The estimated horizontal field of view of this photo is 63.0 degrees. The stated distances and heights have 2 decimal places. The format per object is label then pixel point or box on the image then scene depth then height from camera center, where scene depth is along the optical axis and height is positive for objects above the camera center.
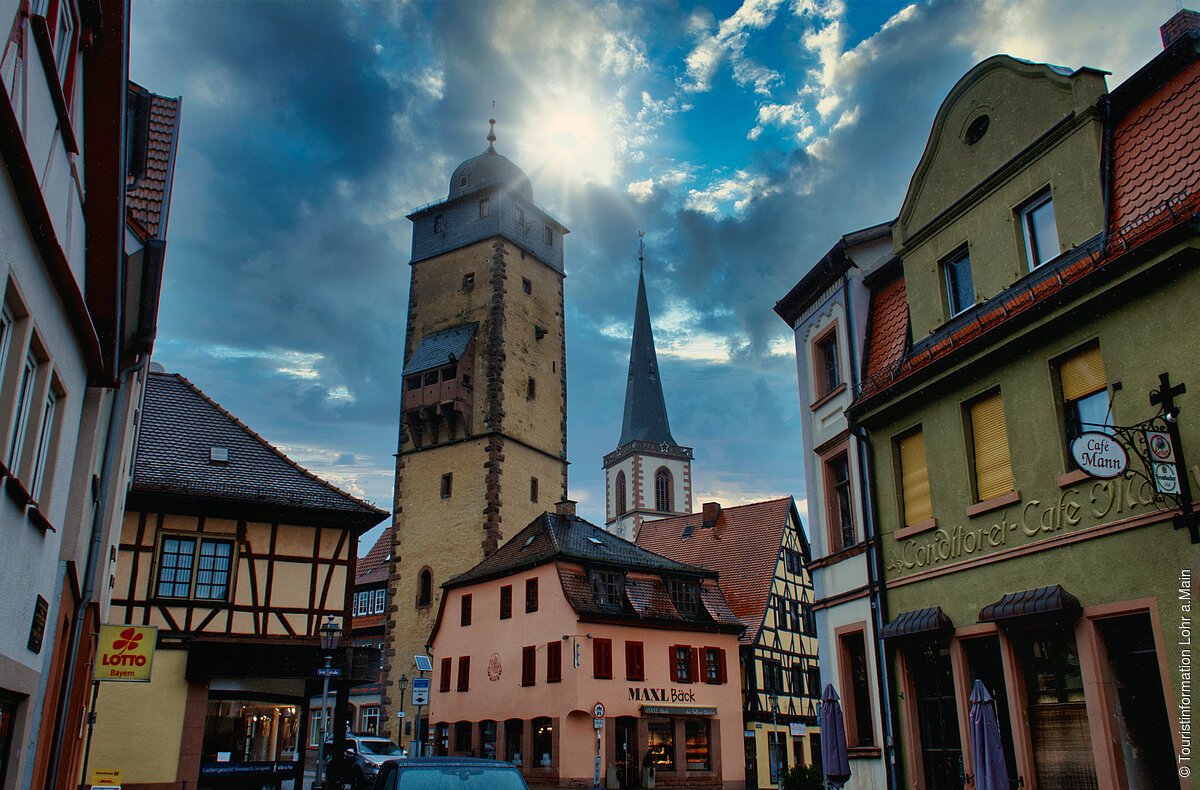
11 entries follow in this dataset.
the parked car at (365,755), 26.02 -0.73
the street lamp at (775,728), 38.72 +0.03
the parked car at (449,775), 9.40 -0.42
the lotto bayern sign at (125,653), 13.10 +1.00
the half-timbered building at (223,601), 21.09 +2.81
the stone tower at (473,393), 44.09 +15.45
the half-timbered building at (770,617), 39.12 +4.52
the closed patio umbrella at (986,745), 11.06 -0.19
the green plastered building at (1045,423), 10.03 +3.54
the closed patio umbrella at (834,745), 14.66 -0.24
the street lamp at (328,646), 20.08 +1.69
